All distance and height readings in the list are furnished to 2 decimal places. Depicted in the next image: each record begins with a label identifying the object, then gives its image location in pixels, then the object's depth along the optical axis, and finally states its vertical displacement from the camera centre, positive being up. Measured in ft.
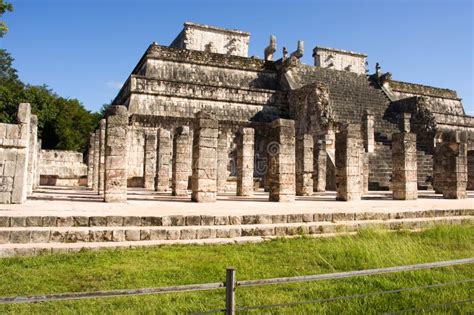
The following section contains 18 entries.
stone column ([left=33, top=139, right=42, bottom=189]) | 55.48 +1.10
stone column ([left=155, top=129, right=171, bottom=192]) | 54.24 +2.44
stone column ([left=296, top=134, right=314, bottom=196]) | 50.16 +2.10
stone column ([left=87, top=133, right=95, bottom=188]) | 65.26 +2.65
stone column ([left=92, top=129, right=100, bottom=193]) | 56.99 +2.60
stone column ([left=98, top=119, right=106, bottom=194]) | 45.00 +2.00
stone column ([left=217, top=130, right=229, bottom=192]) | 52.70 +3.25
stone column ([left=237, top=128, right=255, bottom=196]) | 47.52 +2.41
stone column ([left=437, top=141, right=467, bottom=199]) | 47.62 +1.79
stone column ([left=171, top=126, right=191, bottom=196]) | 44.39 +2.16
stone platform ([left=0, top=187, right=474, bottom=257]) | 20.54 -2.29
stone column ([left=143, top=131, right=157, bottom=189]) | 57.77 +2.84
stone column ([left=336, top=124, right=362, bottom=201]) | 41.81 +2.14
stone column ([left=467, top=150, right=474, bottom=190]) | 61.87 +2.53
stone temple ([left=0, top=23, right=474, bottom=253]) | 27.62 +4.06
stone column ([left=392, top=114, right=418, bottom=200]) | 43.87 +1.98
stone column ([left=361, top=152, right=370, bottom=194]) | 55.23 +1.70
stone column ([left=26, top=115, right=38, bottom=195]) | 39.88 +2.84
